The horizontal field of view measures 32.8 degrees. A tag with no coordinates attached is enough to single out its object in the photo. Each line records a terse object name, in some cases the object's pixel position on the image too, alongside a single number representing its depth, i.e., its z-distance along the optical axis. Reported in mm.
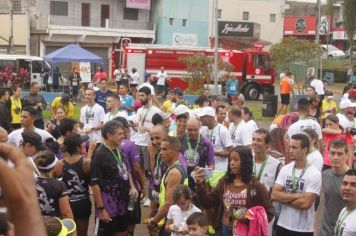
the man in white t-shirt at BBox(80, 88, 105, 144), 10969
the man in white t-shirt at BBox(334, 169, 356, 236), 4957
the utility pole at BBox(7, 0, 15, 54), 43844
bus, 29445
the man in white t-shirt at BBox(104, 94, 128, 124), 10555
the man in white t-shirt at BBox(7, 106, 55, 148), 7996
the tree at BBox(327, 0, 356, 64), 31288
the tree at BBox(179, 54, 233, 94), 28109
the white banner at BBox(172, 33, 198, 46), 48625
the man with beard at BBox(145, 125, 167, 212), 6566
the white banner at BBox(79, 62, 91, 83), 31906
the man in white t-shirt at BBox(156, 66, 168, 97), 30781
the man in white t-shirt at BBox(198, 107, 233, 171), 8406
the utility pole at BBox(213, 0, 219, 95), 25327
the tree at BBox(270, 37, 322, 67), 27203
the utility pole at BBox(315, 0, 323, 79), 27808
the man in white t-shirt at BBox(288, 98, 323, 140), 8523
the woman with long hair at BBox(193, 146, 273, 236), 5453
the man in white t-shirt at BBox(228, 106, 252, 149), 8992
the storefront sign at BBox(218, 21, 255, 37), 51281
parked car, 58350
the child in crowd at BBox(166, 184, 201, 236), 5543
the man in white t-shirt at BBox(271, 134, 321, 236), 5688
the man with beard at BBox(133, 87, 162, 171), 10609
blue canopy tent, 28266
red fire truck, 31625
